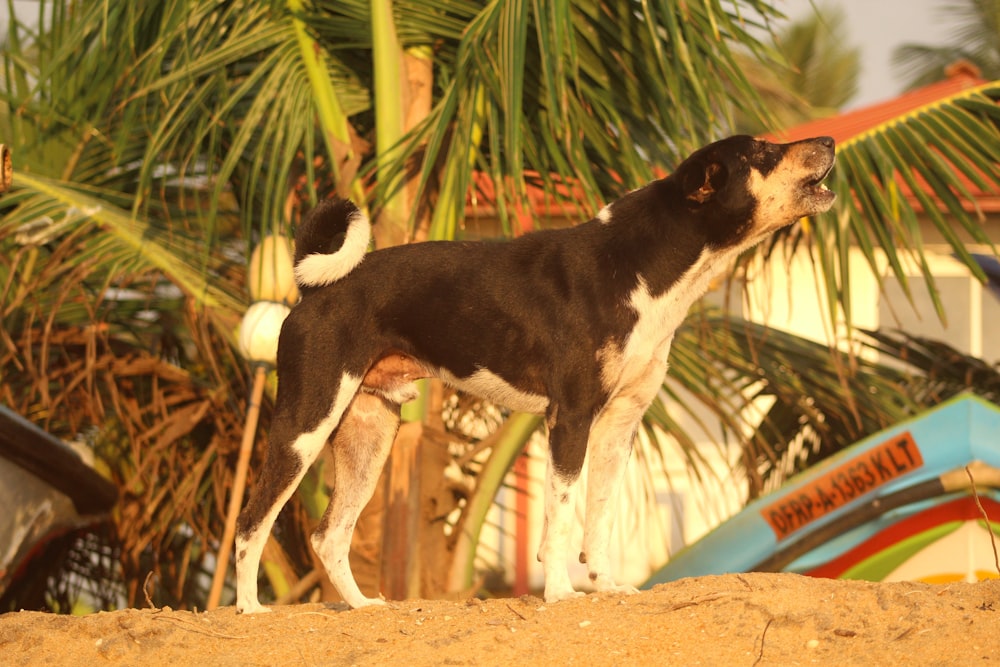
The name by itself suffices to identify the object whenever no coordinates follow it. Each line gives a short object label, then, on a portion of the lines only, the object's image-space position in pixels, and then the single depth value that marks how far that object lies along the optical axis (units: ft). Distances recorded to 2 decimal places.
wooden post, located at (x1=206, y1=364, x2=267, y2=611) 37.86
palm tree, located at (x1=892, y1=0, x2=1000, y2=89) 154.20
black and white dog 26.71
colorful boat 39.34
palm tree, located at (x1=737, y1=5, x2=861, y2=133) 204.64
